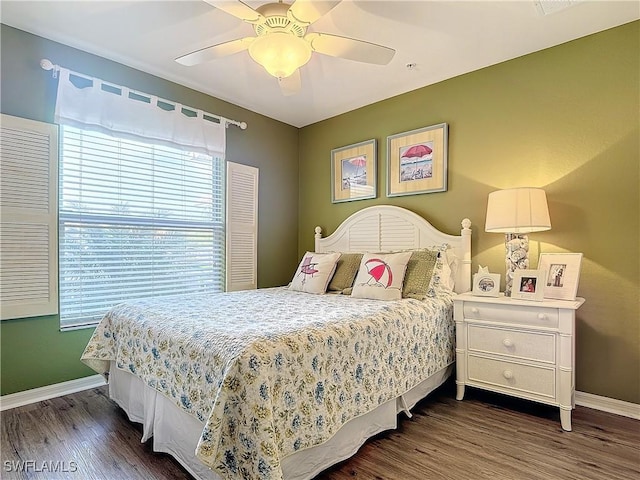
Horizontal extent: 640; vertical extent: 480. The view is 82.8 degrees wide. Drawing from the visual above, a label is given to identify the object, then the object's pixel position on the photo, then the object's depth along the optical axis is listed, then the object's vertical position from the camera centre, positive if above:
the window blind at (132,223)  2.70 +0.12
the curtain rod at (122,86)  2.54 +1.20
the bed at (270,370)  1.37 -0.65
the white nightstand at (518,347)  2.16 -0.69
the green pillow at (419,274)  2.66 -0.25
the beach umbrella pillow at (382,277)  2.65 -0.28
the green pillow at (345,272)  3.06 -0.28
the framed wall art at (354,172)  3.74 +0.72
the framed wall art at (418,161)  3.23 +0.74
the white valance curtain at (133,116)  2.65 +1.00
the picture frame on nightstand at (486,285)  2.56 -0.31
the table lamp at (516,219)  2.40 +0.15
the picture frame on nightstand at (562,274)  2.35 -0.22
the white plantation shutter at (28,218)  2.39 +0.12
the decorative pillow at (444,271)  2.78 -0.25
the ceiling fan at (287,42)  1.79 +1.11
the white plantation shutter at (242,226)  3.68 +0.12
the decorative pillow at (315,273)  3.07 -0.30
